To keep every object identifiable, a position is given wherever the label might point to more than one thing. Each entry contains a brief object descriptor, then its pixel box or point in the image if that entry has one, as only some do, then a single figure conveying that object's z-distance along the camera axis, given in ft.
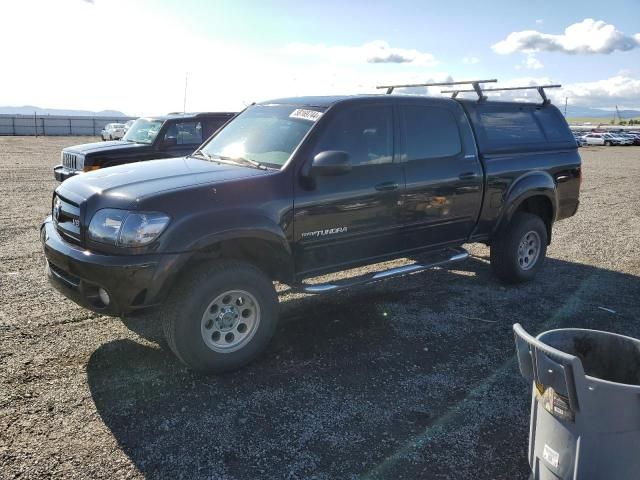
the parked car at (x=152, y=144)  30.53
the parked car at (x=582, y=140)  157.73
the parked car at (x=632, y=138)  159.68
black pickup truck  11.28
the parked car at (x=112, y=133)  116.67
